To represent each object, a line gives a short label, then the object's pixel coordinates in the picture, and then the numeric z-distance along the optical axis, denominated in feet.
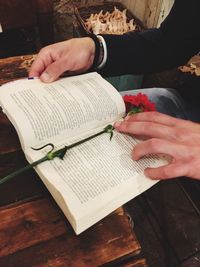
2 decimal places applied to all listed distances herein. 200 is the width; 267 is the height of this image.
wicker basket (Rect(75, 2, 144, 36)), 5.59
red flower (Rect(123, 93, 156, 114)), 2.51
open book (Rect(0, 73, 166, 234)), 1.84
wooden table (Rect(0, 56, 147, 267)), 1.78
